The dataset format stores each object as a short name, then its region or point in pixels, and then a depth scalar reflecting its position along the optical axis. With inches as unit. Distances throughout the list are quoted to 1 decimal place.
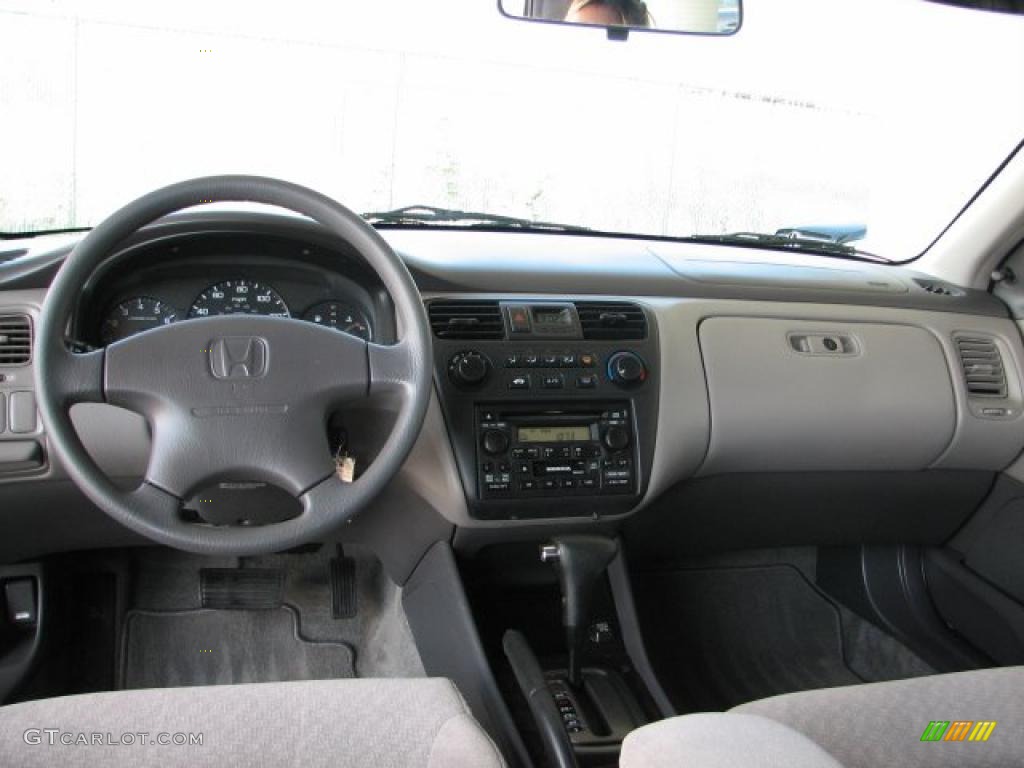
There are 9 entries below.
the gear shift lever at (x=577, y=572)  82.3
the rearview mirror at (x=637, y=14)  82.0
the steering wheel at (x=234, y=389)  62.1
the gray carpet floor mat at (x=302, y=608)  101.0
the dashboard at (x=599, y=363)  77.0
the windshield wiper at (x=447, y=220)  97.0
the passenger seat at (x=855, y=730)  44.4
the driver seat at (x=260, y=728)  52.1
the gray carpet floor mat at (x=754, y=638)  105.7
